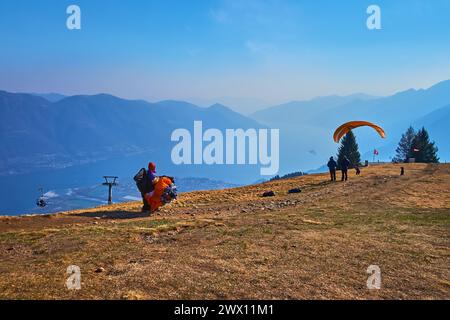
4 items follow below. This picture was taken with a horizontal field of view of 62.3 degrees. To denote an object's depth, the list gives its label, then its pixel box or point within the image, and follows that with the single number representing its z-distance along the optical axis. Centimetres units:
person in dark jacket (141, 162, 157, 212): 2536
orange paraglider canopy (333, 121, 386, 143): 4353
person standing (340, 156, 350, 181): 3941
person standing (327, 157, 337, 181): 3975
